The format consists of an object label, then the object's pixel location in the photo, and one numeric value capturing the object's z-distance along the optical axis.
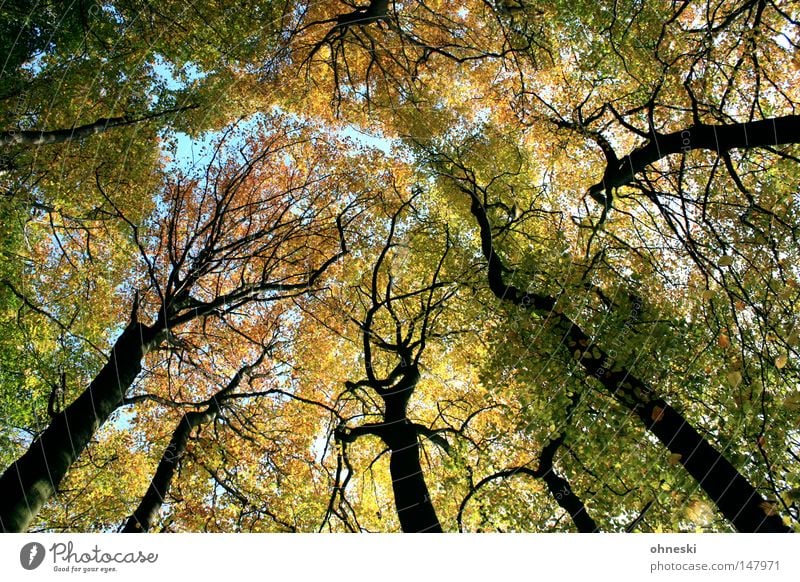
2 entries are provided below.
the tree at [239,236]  9.52
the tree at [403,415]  7.54
